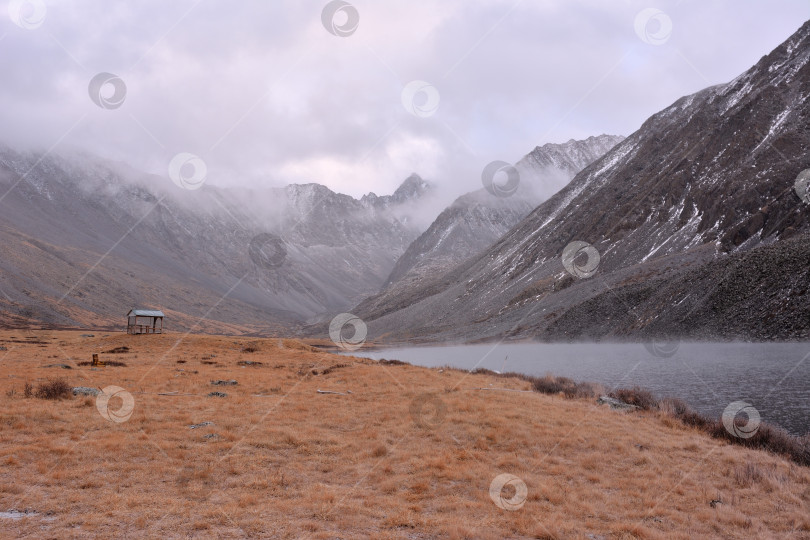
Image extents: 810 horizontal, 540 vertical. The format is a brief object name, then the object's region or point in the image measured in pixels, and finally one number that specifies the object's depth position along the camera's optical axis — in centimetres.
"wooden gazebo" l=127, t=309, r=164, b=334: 6938
